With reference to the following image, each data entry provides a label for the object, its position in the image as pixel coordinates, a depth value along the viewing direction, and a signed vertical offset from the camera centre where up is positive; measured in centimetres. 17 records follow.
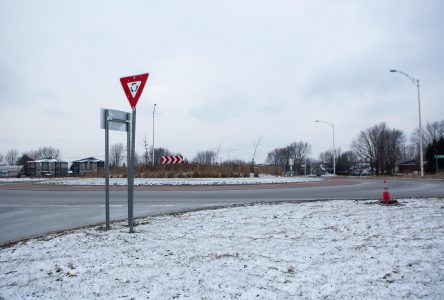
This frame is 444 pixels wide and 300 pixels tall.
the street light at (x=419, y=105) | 3262 +559
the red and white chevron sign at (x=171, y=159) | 3112 +58
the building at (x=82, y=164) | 8773 +70
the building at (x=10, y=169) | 10084 -33
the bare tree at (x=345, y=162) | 11188 +45
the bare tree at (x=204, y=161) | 3488 +38
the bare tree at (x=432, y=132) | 9834 +863
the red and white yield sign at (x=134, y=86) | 740 +170
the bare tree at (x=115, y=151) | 12199 +571
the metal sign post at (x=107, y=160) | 764 +15
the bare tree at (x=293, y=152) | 15400 +536
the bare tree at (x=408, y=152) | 12348 +356
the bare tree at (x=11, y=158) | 15621 +449
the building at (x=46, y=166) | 8658 +37
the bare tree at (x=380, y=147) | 9256 +434
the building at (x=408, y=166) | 10631 -110
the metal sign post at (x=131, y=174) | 728 -16
